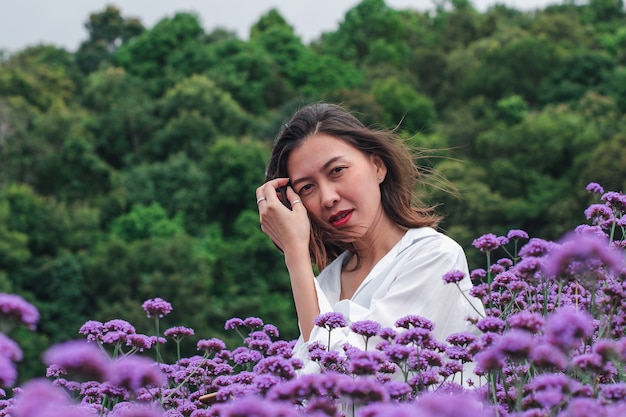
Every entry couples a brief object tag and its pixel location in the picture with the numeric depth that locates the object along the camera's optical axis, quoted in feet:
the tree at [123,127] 187.73
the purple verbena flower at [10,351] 4.64
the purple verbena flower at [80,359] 4.39
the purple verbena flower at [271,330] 10.76
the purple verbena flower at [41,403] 3.65
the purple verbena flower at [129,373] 4.77
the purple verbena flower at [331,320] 7.97
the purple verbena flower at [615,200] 9.62
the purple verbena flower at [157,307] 9.12
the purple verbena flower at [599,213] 9.73
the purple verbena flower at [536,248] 6.65
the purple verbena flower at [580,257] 5.68
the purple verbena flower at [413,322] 7.67
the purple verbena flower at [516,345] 4.96
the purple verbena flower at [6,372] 4.49
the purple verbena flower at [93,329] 8.75
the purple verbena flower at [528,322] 5.49
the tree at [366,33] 267.39
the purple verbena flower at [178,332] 10.36
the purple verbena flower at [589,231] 8.71
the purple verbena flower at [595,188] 10.89
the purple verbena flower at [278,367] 6.05
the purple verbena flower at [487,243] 8.73
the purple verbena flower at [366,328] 7.61
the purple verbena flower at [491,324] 6.64
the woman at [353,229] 9.97
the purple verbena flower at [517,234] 10.37
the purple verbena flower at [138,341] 8.57
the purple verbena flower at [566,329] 4.91
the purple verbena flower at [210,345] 9.79
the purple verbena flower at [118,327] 8.70
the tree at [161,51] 220.94
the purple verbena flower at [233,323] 11.02
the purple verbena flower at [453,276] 8.46
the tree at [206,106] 190.60
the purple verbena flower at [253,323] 10.78
